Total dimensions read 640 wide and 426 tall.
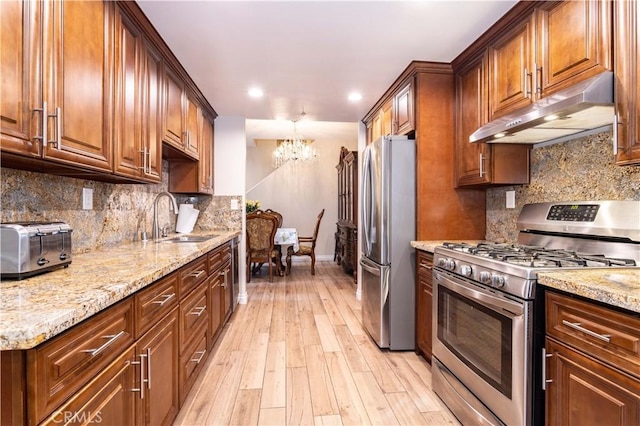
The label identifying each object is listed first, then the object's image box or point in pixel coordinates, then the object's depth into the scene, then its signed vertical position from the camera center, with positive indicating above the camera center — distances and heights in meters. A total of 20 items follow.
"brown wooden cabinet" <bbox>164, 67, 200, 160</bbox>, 2.53 +0.83
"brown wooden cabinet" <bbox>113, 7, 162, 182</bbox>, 1.77 +0.66
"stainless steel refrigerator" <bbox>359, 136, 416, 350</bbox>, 2.67 -0.23
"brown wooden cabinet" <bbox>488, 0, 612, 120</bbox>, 1.48 +0.85
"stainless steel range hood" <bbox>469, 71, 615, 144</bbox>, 1.39 +0.48
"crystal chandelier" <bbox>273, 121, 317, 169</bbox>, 5.85 +1.14
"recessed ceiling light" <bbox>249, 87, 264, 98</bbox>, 3.19 +1.21
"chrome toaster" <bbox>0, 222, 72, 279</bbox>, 1.16 -0.13
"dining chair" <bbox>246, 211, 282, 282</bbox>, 4.96 -0.35
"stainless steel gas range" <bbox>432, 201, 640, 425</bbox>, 1.34 -0.42
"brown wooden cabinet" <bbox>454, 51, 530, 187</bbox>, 2.29 +0.45
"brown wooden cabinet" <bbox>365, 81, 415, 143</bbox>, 2.79 +0.95
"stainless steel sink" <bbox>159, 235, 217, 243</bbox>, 2.80 -0.23
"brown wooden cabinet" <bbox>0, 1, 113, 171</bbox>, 1.09 +0.52
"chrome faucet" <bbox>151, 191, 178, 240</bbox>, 2.84 -0.09
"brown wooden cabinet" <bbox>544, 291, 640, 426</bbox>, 0.99 -0.51
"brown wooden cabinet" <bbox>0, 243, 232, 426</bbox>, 0.76 -0.48
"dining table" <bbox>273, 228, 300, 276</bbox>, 5.43 -0.41
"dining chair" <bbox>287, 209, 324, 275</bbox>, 5.64 -0.67
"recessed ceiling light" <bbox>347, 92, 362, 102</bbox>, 3.33 +1.21
